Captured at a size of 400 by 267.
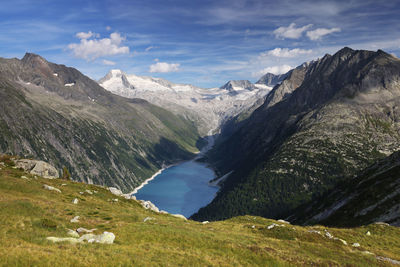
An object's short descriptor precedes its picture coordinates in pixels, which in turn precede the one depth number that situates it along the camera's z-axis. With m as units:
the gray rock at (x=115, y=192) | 71.44
